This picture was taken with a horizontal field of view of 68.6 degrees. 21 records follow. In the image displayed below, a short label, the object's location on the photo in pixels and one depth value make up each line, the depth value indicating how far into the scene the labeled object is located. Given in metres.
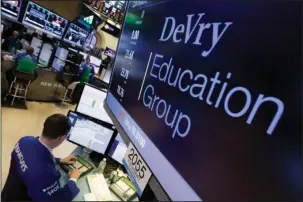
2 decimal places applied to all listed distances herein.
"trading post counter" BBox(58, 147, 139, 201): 1.84
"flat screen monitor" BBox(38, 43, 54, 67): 6.33
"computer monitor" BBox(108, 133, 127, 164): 2.33
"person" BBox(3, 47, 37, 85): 5.07
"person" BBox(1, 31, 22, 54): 6.21
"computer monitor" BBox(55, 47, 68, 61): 6.32
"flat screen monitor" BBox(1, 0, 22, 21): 5.14
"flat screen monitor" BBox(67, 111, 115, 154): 2.33
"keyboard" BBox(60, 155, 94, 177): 2.12
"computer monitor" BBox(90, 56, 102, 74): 8.90
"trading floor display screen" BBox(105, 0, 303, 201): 0.40
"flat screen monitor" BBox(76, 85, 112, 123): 2.39
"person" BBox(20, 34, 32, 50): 6.59
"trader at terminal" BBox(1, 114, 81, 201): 1.59
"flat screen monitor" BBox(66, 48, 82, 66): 6.54
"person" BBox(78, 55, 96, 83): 7.06
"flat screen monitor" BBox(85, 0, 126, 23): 6.71
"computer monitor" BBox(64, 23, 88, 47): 6.57
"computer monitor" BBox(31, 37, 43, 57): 6.38
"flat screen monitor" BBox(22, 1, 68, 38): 5.48
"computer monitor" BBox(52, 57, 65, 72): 6.35
